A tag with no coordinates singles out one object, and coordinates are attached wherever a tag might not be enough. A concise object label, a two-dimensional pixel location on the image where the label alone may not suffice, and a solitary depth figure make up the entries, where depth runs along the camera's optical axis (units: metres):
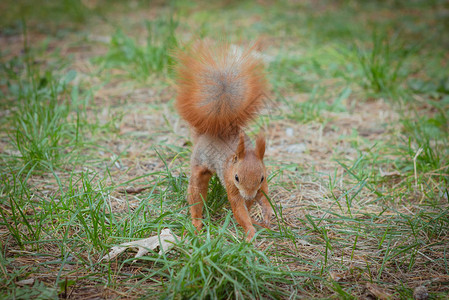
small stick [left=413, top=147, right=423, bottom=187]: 4.00
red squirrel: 3.90
